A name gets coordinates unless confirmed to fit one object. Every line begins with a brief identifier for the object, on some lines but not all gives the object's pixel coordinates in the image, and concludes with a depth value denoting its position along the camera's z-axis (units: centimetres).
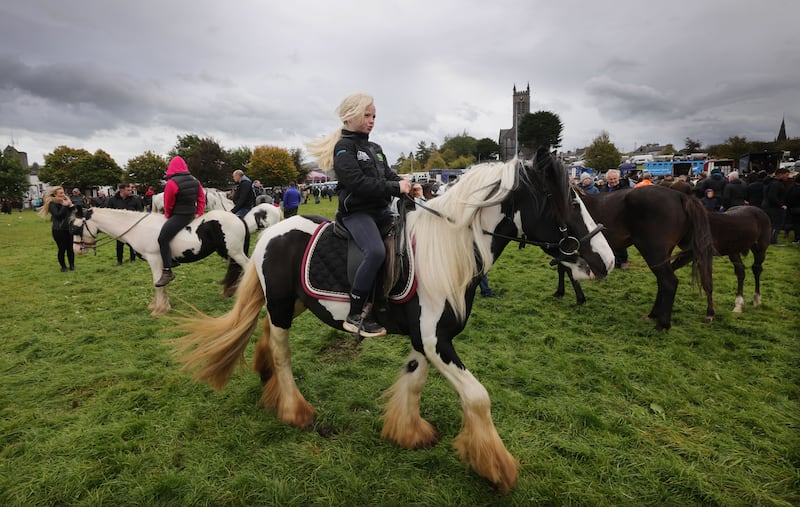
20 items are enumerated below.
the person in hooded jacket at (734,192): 1141
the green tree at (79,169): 5359
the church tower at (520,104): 10288
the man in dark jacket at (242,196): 985
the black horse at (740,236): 598
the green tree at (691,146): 8156
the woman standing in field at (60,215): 825
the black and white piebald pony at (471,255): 246
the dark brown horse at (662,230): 529
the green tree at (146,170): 5381
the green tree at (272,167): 6122
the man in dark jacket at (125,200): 1112
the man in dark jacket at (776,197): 1102
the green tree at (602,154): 6700
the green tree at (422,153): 11575
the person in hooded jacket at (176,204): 609
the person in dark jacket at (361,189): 254
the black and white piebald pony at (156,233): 630
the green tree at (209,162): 5309
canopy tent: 7054
